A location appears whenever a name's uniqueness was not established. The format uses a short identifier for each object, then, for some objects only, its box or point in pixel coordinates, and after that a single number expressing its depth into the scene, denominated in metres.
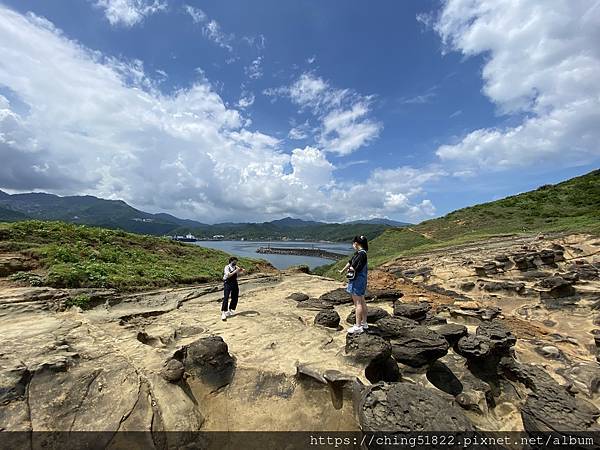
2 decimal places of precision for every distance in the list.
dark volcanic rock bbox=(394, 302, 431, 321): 9.90
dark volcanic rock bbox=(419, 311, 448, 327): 9.57
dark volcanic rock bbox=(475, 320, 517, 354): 7.29
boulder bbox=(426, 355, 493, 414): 5.93
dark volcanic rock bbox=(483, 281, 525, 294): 14.04
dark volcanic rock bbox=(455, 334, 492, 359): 6.91
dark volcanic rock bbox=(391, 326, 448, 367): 6.77
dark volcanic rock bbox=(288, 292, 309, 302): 12.75
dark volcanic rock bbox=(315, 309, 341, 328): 9.20
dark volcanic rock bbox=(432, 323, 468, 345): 8.02
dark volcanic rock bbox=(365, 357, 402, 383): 6.32
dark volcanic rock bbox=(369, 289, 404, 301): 13.32
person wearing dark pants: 10.26
